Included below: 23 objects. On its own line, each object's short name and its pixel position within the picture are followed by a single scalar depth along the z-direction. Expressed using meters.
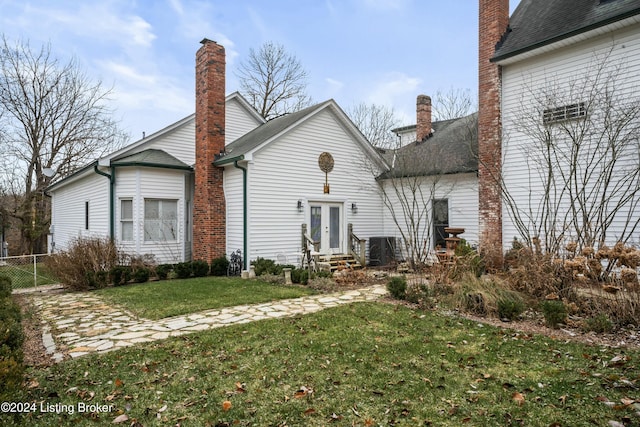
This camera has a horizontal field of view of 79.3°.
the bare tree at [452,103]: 25.78
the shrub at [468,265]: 7.79
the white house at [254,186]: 12.31
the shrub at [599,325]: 5.30
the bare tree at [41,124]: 20.48
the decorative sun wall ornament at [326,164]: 13.70
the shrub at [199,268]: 11.89
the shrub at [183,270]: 11.69
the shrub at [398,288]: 7.81
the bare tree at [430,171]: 12.82
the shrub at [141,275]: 10.98
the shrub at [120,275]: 10.53
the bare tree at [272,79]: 28.56
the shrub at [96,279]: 10.17
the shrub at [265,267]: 11.17
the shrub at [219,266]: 12.05
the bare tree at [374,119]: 26.58
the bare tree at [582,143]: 8.51
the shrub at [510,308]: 6.12
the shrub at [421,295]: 7.09
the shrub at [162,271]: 11.63
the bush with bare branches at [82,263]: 10.16
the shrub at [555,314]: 5.64
